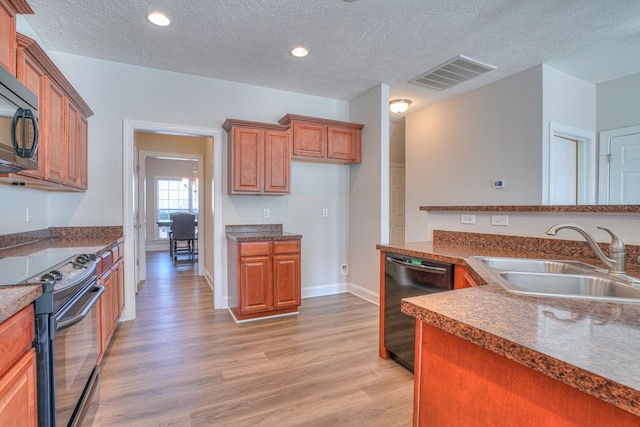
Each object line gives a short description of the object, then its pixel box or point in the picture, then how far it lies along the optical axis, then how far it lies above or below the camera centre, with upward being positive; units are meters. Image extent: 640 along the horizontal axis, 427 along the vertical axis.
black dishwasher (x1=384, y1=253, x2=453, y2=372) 1.95 -0.52
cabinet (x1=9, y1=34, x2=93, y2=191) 1.87 +0.66
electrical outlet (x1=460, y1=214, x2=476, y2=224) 2.41 -0.06
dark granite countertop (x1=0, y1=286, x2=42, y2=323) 0.97 -0.29
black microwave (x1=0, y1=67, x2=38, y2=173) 1.37 +0.39
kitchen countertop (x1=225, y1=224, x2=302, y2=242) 3.27 -0.27
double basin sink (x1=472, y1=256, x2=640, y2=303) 1.15 -0.29
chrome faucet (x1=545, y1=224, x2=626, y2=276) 1.33 -0.19
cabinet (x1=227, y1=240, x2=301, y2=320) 3.24 -0.71
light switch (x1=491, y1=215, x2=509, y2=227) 2.19 -0.07
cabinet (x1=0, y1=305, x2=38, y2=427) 0.97 -0.52
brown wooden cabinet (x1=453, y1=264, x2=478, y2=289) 1.70 -0.37
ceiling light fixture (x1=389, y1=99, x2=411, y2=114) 4.38 +1.44
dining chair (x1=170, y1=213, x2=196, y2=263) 6.88 -0.41
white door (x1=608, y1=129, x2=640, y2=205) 3.56 +0.49
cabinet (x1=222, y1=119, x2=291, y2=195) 3.48 +0.58
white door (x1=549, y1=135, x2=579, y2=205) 3.52 +0.45
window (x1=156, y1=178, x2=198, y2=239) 8.95 +0.33
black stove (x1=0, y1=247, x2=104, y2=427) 1.21 -0.45
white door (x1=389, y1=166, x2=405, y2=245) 5.83 +0.13
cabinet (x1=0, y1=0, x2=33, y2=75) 1.59 +0.93
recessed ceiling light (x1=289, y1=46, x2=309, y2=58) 3.01 +1.52
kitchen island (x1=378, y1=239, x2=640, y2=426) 0.60 -0.31
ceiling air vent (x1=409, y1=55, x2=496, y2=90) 3.28 +1.51
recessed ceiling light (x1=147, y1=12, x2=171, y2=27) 2.46 +1.50
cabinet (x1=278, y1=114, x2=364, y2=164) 3.83 +0.88
